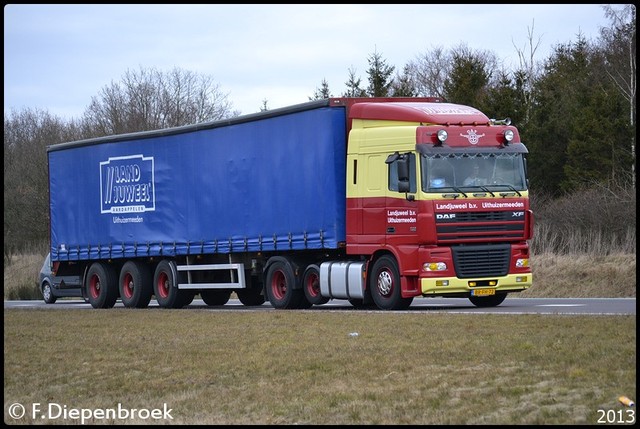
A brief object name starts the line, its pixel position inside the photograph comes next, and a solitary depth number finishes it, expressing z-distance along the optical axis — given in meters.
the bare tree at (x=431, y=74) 78.88
